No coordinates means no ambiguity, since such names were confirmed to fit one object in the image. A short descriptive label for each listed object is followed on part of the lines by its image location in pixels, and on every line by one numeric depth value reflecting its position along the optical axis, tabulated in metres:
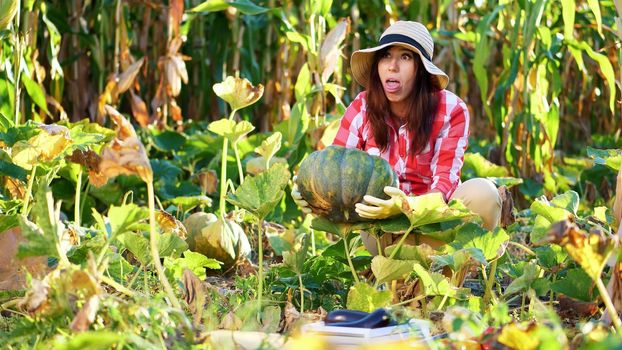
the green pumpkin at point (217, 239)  6.03
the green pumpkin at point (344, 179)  4.61
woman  5.33
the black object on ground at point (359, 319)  3.35
